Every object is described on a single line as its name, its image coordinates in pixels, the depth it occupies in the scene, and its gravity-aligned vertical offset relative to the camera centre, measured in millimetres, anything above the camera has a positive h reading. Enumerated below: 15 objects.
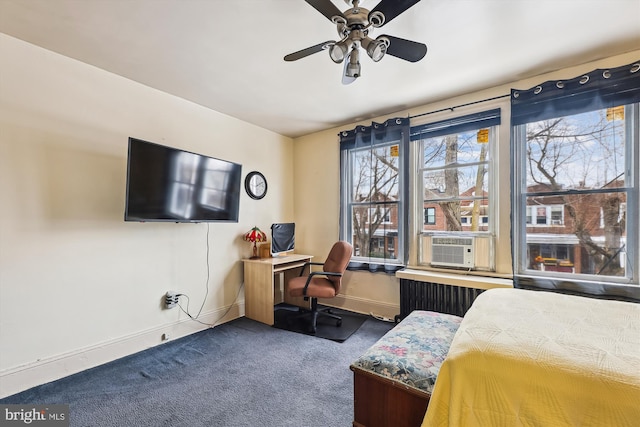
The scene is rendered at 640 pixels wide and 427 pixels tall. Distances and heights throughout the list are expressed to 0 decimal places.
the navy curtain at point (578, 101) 2092 +1088
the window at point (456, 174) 2785 +584
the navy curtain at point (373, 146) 3207 +955
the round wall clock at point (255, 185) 3564 +541
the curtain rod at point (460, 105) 2698 +1311
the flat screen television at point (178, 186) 2207 +362
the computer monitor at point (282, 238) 3566 -189
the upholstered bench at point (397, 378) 1319 -782
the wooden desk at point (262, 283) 3146 -716
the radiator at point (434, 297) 2627 -747
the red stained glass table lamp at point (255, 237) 3430 -167
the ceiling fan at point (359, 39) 1380 +1109
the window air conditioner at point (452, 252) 2775 -275
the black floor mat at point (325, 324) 2851 -1169
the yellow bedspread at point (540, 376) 892 -547
